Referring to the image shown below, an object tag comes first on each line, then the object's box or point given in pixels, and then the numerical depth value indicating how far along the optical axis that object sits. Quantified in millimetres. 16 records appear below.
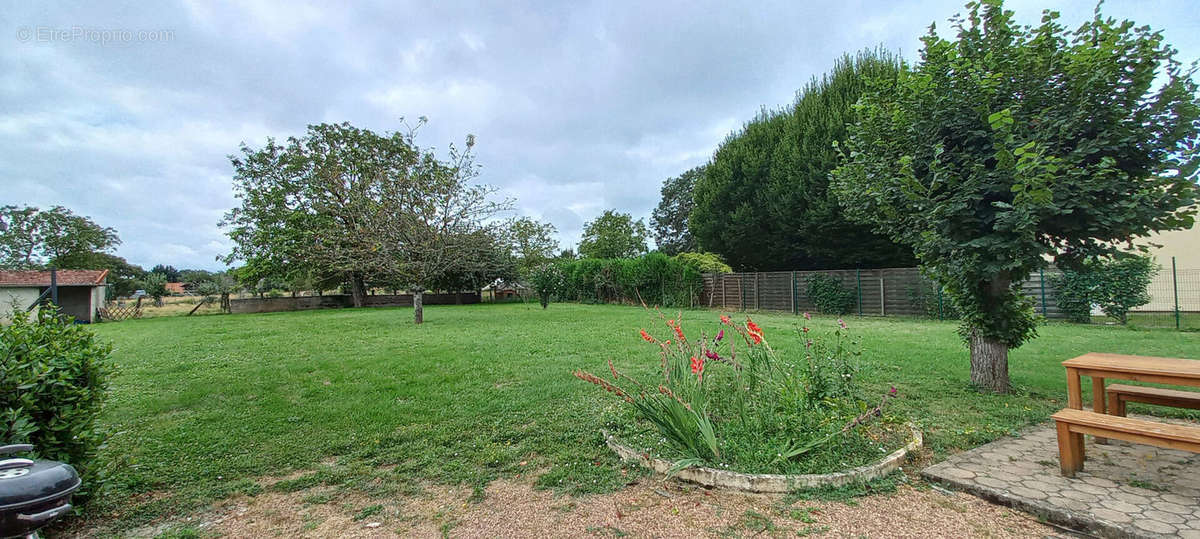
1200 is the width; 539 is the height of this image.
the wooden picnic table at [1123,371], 2861
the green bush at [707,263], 20547
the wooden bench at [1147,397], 3234
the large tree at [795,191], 16641
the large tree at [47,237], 33125
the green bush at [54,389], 2154
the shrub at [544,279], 23403
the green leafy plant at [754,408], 2994
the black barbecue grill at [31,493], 1509
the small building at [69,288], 21562
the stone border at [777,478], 2689
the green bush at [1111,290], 11180
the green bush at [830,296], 15805
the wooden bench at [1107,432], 2303
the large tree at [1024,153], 3832
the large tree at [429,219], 13664
